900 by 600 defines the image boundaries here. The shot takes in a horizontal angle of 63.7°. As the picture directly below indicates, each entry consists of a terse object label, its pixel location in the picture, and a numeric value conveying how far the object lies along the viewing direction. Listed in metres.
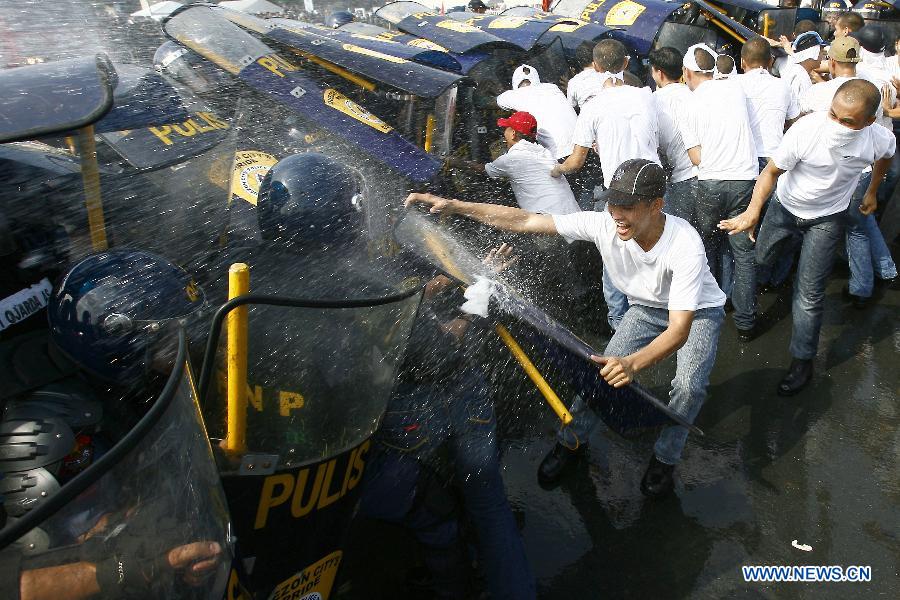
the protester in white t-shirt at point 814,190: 4.26
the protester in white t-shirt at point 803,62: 6.19
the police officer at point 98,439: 1.37
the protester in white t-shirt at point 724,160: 4.91
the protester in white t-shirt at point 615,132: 4.84
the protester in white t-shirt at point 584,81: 6.33
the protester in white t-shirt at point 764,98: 5.40
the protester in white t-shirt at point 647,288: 3.24
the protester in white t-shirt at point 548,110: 5.72
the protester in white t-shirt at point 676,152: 5.21
